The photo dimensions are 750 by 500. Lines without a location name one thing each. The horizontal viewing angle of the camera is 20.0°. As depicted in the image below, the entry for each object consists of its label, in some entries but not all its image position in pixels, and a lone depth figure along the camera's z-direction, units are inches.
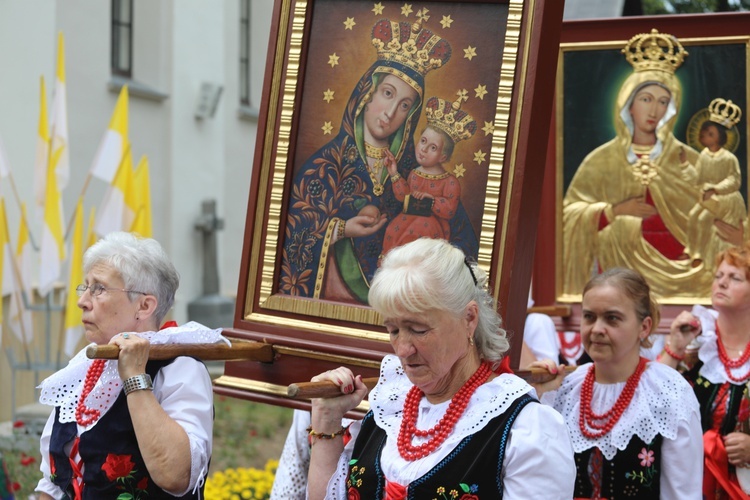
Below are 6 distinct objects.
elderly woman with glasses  214.1
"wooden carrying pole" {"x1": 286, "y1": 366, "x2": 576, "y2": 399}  196.5
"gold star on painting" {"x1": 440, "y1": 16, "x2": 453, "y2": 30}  242.9
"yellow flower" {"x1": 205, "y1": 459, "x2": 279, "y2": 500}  437.8
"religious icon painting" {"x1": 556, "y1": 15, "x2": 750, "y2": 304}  380.6
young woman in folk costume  257.6
